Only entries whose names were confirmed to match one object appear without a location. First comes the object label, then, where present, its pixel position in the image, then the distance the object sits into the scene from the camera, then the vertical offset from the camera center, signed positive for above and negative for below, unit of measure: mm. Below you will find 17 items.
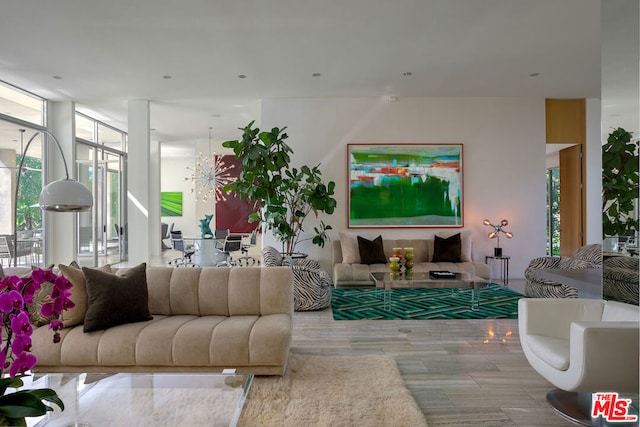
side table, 6796 -959
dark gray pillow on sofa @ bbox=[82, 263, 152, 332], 2775 -633
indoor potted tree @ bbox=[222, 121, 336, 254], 6254 +406
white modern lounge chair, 2096 -798
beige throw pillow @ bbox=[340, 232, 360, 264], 6543 -613
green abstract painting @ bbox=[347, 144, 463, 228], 7082 +458
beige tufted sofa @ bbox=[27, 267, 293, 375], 2674 -911
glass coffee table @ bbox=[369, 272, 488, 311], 4539 -816
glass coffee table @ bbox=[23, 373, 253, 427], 1872 -953
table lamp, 6906 -382
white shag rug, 2291 -1196
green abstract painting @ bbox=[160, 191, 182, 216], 14633 +319
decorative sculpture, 7877 -367
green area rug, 4648 -1210
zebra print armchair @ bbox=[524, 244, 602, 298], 4820 -748
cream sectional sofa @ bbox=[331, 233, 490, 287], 6133 -848
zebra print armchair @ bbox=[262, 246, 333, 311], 4891 -945
